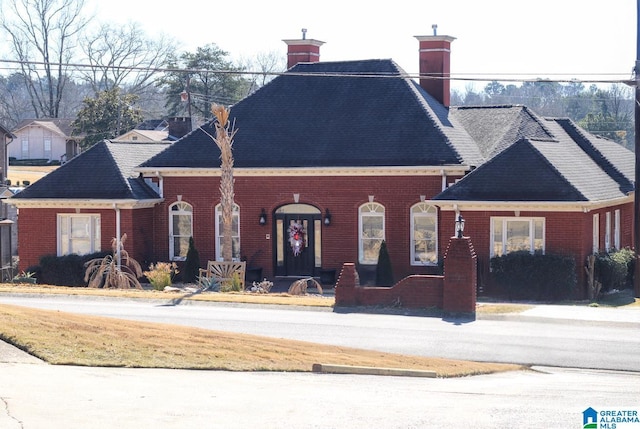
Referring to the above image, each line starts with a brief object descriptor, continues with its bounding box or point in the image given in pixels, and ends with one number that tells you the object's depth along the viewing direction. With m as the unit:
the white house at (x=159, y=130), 56.50
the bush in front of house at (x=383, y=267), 34.84
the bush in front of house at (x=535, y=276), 31.47
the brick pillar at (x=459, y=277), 26.16
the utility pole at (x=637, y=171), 22.77
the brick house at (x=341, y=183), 34.00
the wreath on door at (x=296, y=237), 37.09
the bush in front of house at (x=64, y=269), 36.81
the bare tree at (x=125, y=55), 99.38
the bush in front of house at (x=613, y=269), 32.78
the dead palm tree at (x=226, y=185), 35.34
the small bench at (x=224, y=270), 34.97
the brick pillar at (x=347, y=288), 27.72
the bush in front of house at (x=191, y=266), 36.75
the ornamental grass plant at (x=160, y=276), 33.78
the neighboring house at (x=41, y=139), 99.62
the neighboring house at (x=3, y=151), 63.28
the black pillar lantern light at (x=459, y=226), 27.12
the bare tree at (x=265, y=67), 110.49
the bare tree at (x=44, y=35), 97.12
